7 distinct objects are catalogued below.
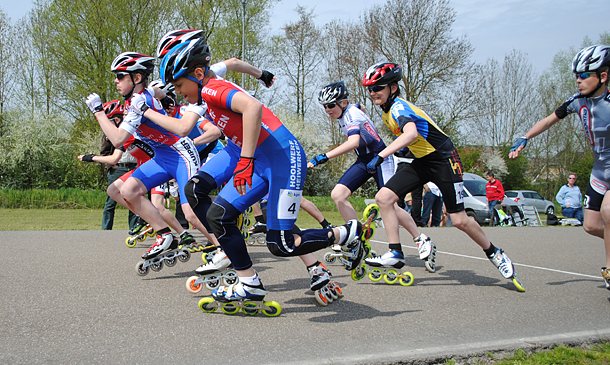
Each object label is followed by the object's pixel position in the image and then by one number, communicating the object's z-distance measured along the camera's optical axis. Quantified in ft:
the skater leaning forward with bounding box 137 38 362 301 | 11.99
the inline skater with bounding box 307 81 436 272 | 20.18
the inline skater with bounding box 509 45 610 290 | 14.96
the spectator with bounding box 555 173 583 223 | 53.62
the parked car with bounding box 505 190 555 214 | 96.97
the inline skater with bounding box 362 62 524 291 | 16.43
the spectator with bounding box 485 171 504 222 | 55.93
